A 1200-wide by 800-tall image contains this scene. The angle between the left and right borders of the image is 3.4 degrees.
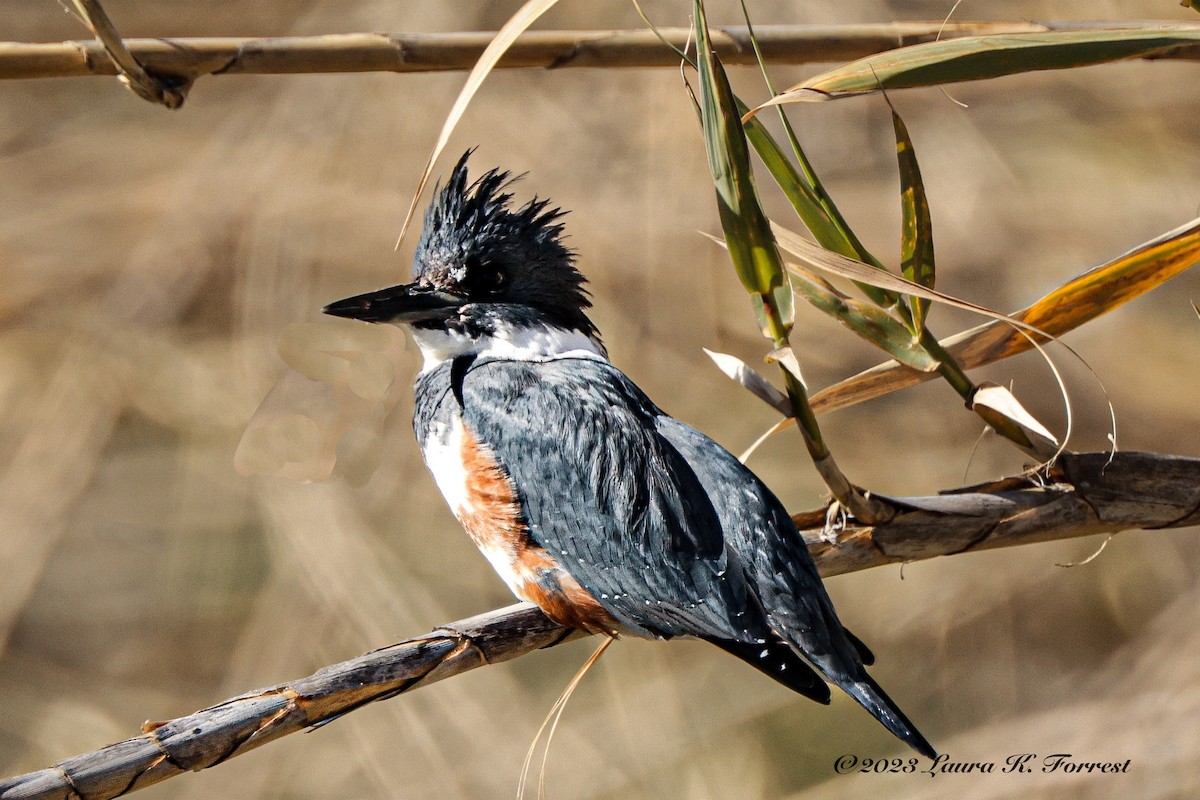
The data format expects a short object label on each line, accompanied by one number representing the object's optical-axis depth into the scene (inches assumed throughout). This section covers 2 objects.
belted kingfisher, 257.1
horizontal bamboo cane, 258.1
